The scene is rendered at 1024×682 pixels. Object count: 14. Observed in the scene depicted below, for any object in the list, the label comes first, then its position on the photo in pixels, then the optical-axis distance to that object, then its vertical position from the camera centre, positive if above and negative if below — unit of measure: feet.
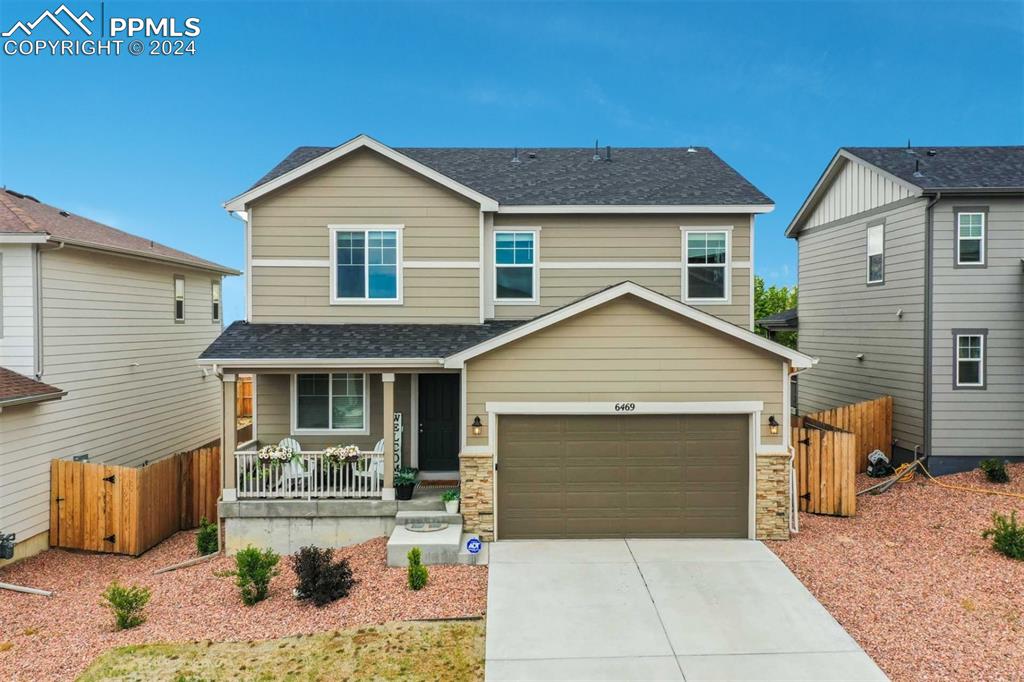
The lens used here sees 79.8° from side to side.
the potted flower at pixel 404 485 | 33.12 -8.21
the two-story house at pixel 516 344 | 32.19 -0.54
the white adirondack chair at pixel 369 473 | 33.91 -7.77
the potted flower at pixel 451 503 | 32.37 -8.92
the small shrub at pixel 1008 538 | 28.91 -9.59
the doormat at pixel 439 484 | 37.23 -9.18
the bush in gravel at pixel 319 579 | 25.75 -10.42
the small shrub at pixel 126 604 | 24.43 -11.01
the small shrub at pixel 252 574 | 26.05 -10.27
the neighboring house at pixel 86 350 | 34.73 -1.24
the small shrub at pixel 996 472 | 39.91 -8.78
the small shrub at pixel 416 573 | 26.53 -10.36
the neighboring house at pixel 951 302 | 42.57 +2.54
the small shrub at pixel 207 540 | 33.86 -11.51
